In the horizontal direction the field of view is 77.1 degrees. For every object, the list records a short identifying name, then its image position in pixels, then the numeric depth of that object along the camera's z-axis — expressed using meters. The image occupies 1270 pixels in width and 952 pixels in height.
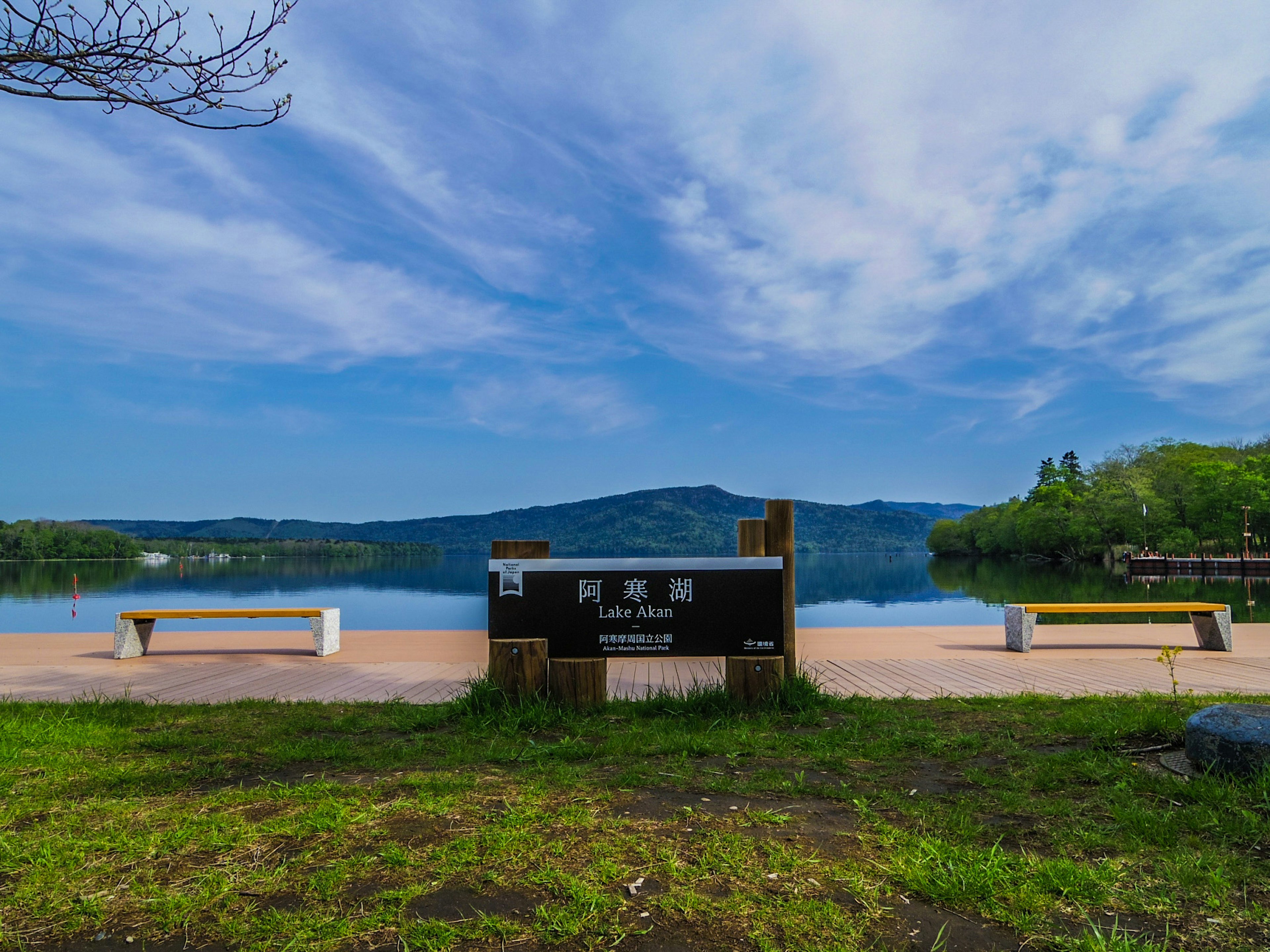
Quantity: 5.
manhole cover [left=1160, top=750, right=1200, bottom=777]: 4.13
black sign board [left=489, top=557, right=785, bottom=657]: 6.12
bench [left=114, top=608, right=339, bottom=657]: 10.04
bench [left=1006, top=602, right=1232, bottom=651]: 10.07
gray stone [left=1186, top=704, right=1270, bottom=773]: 3.88
